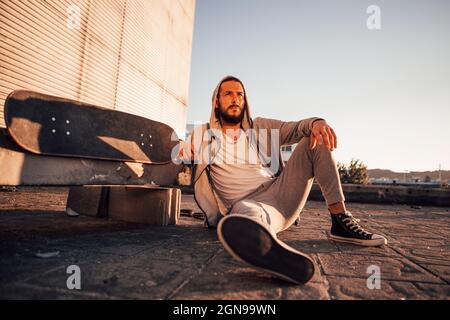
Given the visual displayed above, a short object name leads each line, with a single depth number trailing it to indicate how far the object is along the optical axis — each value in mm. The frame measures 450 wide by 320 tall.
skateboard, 1586
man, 1290
